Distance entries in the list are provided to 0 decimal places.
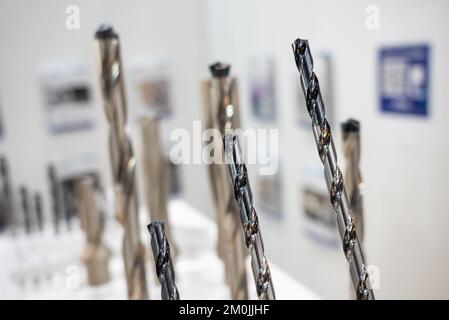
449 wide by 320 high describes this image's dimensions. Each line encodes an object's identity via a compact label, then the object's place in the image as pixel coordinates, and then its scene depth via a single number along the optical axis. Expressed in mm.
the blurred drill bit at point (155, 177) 596
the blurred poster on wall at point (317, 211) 1274
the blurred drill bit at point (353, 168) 431
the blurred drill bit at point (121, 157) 450
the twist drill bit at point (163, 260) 293
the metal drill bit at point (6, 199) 793
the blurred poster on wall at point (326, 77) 1178
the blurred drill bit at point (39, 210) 804
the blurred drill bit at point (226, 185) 456
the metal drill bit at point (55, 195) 789
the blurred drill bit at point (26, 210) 802
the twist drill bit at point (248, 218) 284
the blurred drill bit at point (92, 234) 611
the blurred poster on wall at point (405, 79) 881
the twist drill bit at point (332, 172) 281
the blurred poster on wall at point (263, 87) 1479
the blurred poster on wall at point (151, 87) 1733
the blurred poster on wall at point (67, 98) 1606
